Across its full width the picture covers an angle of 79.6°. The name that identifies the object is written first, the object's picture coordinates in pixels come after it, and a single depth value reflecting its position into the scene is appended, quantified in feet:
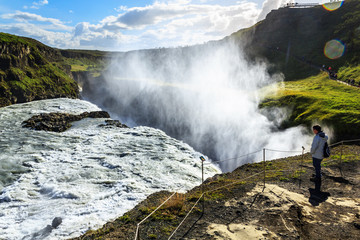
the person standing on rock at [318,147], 33.49
